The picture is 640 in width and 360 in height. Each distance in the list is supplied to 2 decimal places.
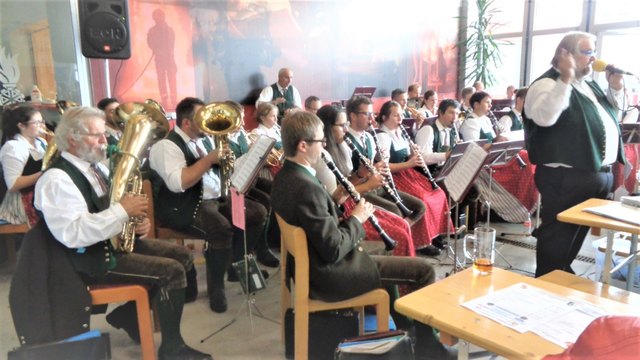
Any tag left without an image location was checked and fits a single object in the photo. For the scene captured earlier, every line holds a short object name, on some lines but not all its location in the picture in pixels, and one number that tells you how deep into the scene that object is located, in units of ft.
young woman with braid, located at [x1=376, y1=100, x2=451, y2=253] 13.19
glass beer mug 5.76
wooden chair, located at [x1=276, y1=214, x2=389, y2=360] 7.04
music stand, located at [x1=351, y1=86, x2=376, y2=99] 24.42
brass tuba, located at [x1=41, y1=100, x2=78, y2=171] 8.23
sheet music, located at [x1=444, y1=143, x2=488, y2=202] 8.06
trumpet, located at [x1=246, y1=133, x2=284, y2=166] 13.93
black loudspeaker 12.19
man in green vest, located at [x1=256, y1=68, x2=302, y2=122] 24.19
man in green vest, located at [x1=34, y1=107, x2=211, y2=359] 6.75
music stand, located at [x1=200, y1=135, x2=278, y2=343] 8.14
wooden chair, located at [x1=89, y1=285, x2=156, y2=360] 7.43
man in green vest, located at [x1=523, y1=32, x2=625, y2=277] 9.32
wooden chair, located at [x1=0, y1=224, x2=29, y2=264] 12.42
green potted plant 33.32
